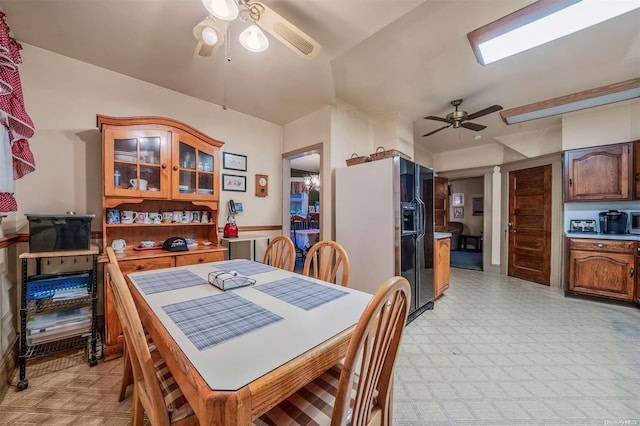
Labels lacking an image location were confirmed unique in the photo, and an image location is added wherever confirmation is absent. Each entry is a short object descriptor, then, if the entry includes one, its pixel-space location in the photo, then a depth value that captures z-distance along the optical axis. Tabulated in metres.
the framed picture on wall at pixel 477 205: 7.05
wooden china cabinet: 1.97
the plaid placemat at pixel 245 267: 1.59
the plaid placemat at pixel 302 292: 1.06
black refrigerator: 2.37
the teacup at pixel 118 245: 2.14
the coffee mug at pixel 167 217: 2.42
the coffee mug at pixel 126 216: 2.18
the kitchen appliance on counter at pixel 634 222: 3.03
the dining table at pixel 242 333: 0.56
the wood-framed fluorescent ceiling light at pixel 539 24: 1.63
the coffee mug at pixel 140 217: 2.27
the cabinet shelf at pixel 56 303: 1.57
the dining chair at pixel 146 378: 0.69
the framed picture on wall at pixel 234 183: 3.00
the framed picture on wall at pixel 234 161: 2.99
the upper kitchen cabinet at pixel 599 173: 2.94
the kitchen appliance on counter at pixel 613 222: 3.06
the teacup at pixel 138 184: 2.15
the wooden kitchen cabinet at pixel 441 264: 3.02
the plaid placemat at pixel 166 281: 1.23
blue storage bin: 1.62
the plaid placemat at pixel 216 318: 0.76
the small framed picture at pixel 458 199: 7.42
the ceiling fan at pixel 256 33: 1.31
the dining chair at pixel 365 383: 0.61
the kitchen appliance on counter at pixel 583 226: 3.27
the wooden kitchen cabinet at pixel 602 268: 2.82
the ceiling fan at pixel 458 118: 2.83
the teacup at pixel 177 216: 2.50
